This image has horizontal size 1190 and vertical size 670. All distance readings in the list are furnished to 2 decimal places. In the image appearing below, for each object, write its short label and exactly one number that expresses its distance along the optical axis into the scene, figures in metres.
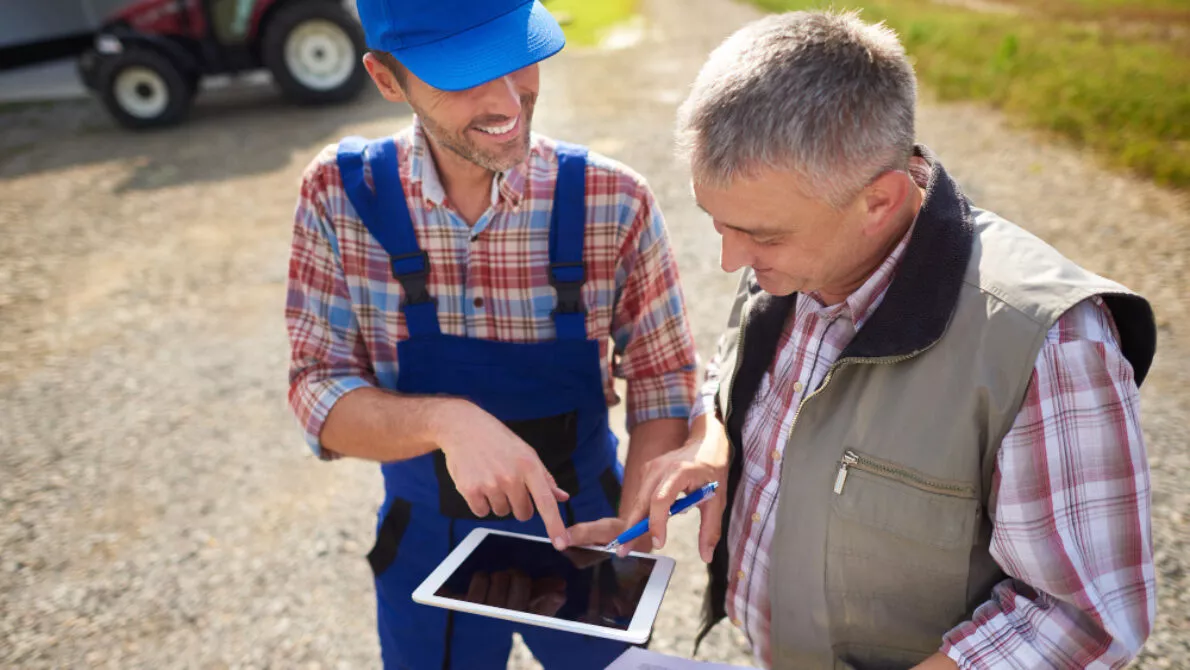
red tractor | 8.80
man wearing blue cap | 1.52
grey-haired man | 1.11
